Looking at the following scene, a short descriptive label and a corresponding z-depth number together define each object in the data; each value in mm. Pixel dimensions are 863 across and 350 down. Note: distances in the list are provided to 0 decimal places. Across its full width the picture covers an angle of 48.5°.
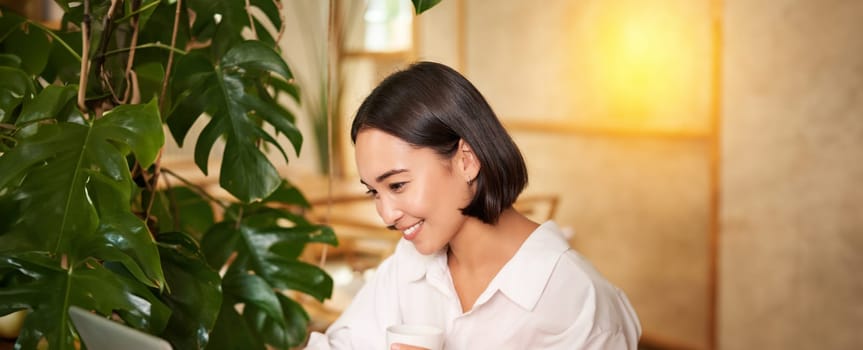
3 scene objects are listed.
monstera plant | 1348
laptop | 1031
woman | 1499
